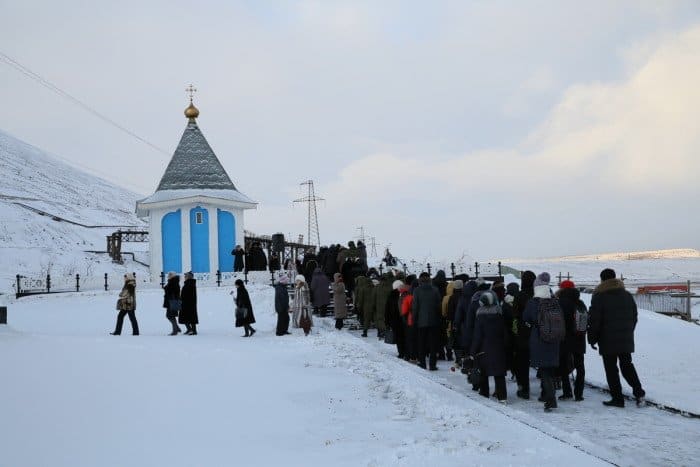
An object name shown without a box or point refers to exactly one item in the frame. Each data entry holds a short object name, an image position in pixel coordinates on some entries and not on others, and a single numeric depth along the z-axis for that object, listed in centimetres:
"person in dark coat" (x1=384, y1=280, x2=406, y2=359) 1299
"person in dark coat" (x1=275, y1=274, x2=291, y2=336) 1558
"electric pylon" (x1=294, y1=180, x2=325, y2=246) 5492
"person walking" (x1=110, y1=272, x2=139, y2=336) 1426
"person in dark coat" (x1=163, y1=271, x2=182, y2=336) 1504
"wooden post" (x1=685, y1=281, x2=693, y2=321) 2752
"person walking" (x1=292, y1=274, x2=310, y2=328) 1600
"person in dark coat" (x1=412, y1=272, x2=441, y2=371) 1163
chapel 2914
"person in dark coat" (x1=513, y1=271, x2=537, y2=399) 943
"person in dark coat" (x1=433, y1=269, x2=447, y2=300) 1297
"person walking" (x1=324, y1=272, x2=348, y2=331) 1741
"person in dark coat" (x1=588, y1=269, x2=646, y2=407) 875
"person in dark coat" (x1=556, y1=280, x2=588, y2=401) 928
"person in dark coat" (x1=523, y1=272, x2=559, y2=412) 855
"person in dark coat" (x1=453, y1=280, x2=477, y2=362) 1048
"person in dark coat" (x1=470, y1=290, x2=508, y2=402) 902
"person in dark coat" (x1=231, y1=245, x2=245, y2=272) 2809
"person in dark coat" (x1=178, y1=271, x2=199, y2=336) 1506
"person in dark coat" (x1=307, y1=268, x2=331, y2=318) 1902
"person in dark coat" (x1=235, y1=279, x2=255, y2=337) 1520
